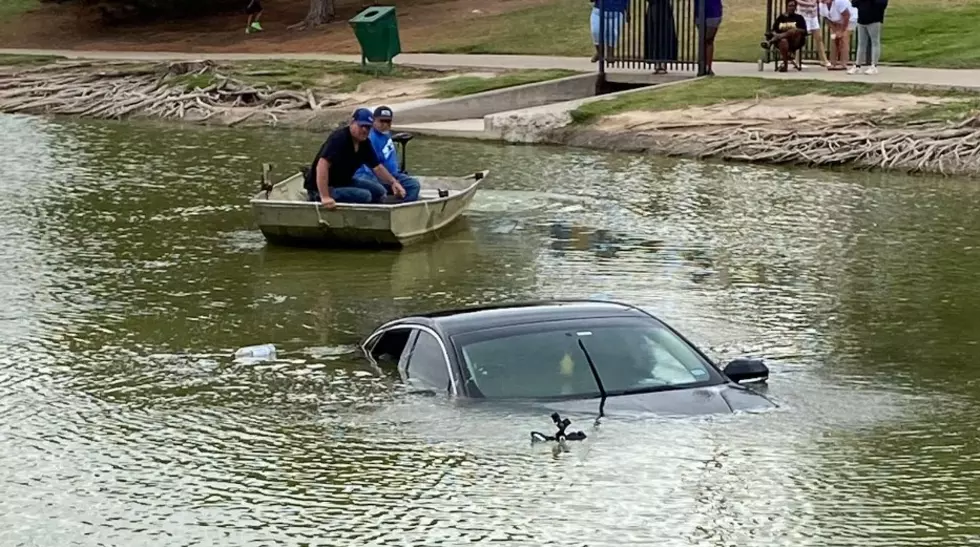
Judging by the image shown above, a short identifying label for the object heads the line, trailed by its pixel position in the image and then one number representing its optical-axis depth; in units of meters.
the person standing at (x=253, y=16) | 47.97
